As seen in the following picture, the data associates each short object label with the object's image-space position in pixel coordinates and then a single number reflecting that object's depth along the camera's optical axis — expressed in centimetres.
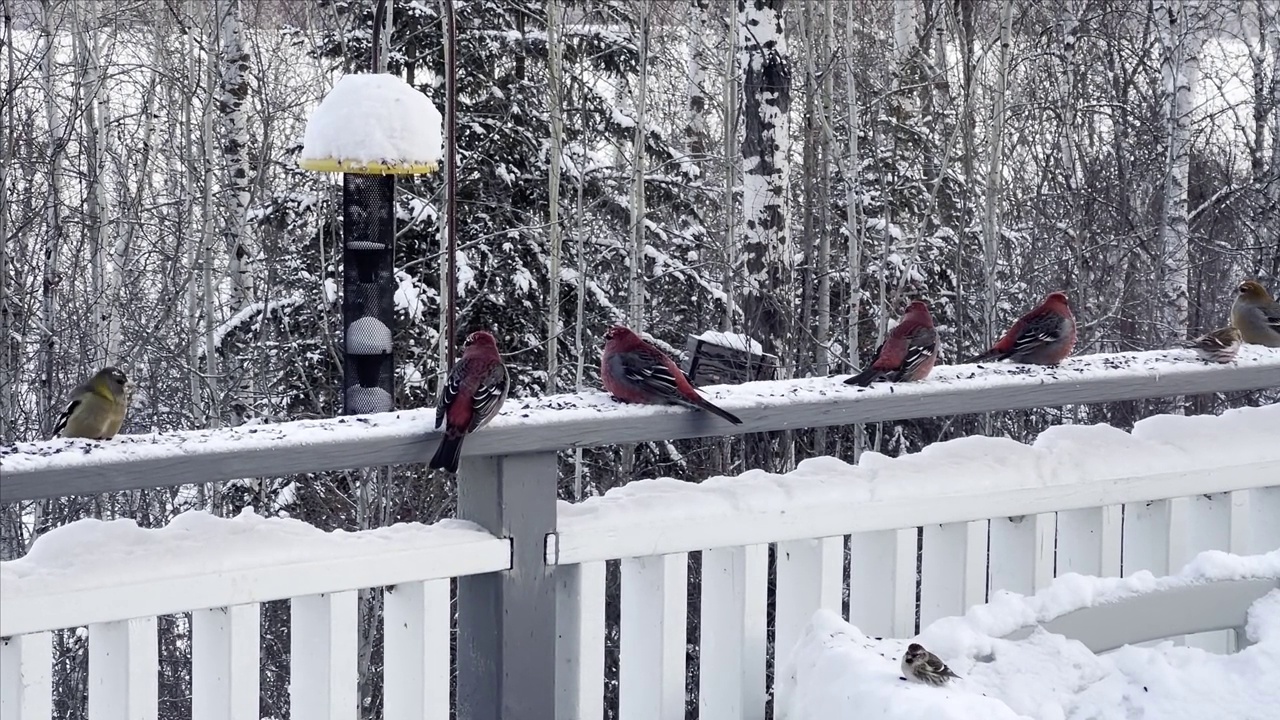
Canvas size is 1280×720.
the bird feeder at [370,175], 444
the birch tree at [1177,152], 1205
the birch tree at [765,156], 1068
